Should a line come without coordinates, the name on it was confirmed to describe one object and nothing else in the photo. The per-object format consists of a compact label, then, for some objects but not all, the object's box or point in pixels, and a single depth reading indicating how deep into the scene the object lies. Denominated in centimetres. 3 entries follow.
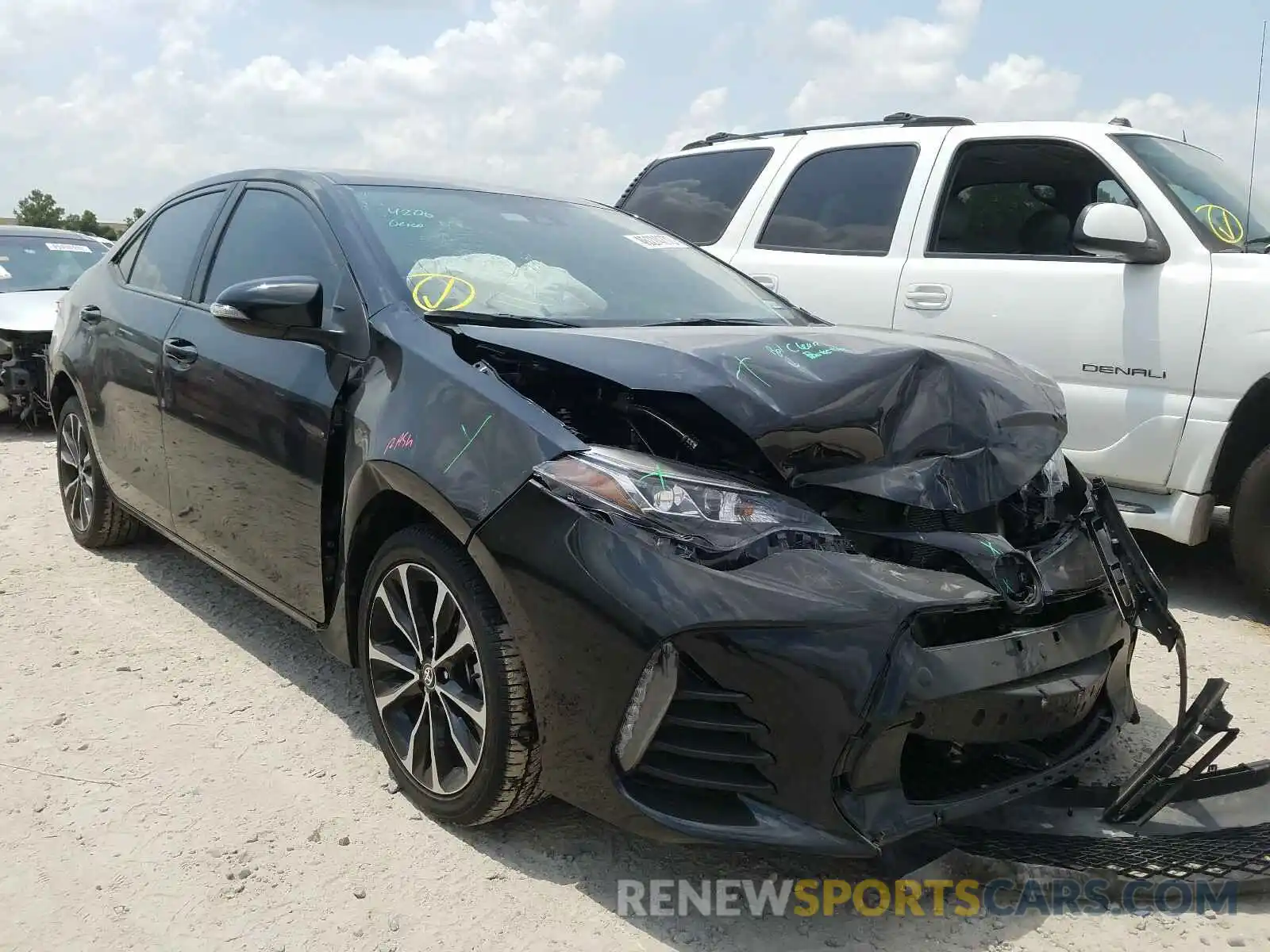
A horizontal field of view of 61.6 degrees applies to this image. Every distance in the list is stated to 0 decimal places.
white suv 420
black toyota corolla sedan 213
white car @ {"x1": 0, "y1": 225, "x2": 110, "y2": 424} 841
